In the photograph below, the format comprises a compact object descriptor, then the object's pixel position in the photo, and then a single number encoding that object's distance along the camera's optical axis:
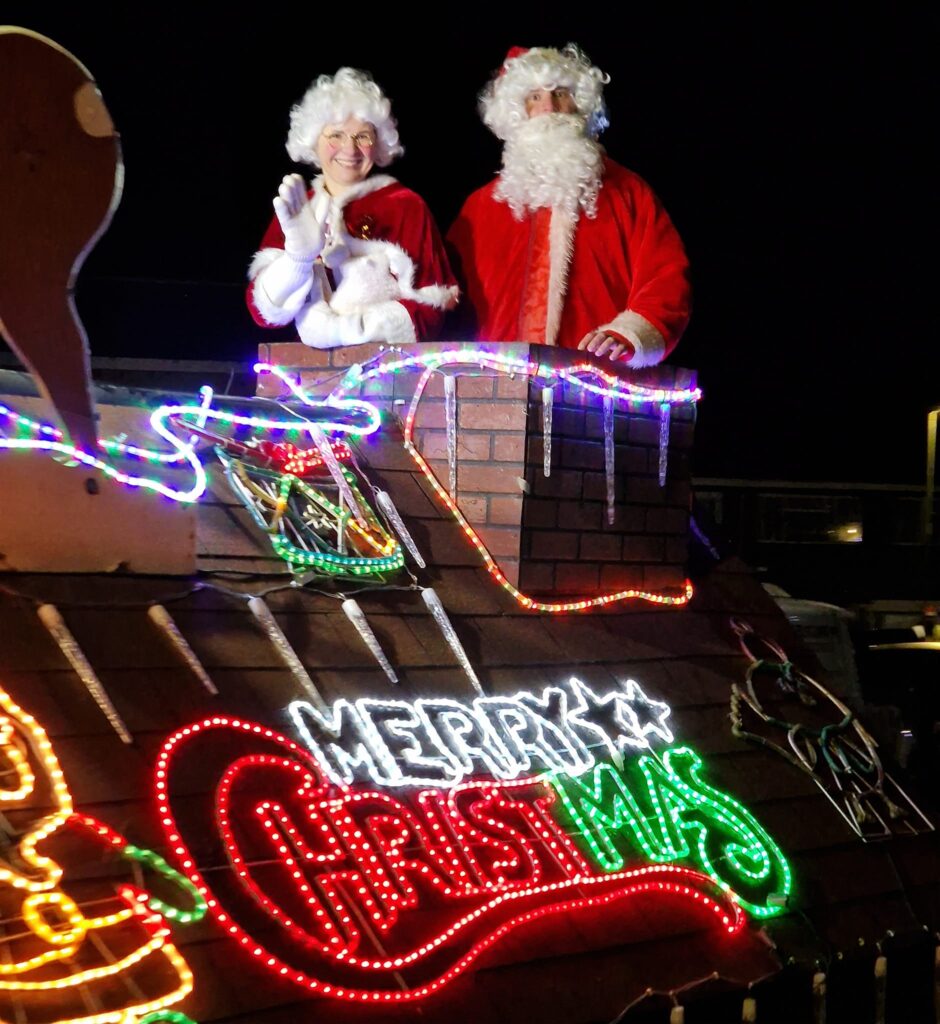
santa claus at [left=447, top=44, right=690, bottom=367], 4.74
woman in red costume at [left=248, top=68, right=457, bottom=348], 4.51
